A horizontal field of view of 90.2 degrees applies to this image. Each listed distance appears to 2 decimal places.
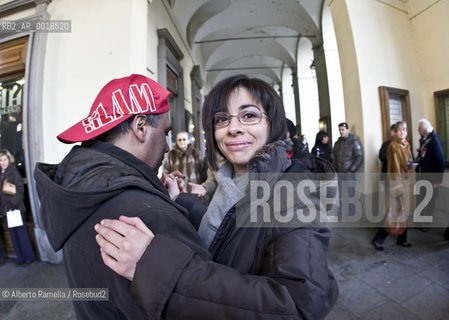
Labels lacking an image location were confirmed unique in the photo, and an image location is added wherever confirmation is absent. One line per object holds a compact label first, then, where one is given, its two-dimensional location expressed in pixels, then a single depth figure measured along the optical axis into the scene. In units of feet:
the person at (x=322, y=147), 18.20
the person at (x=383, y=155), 13.86
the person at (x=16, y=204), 10.94
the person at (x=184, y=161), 13.56
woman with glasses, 1.90
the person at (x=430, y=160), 12.49
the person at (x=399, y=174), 11.23
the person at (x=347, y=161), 14.62
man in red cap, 2.22
